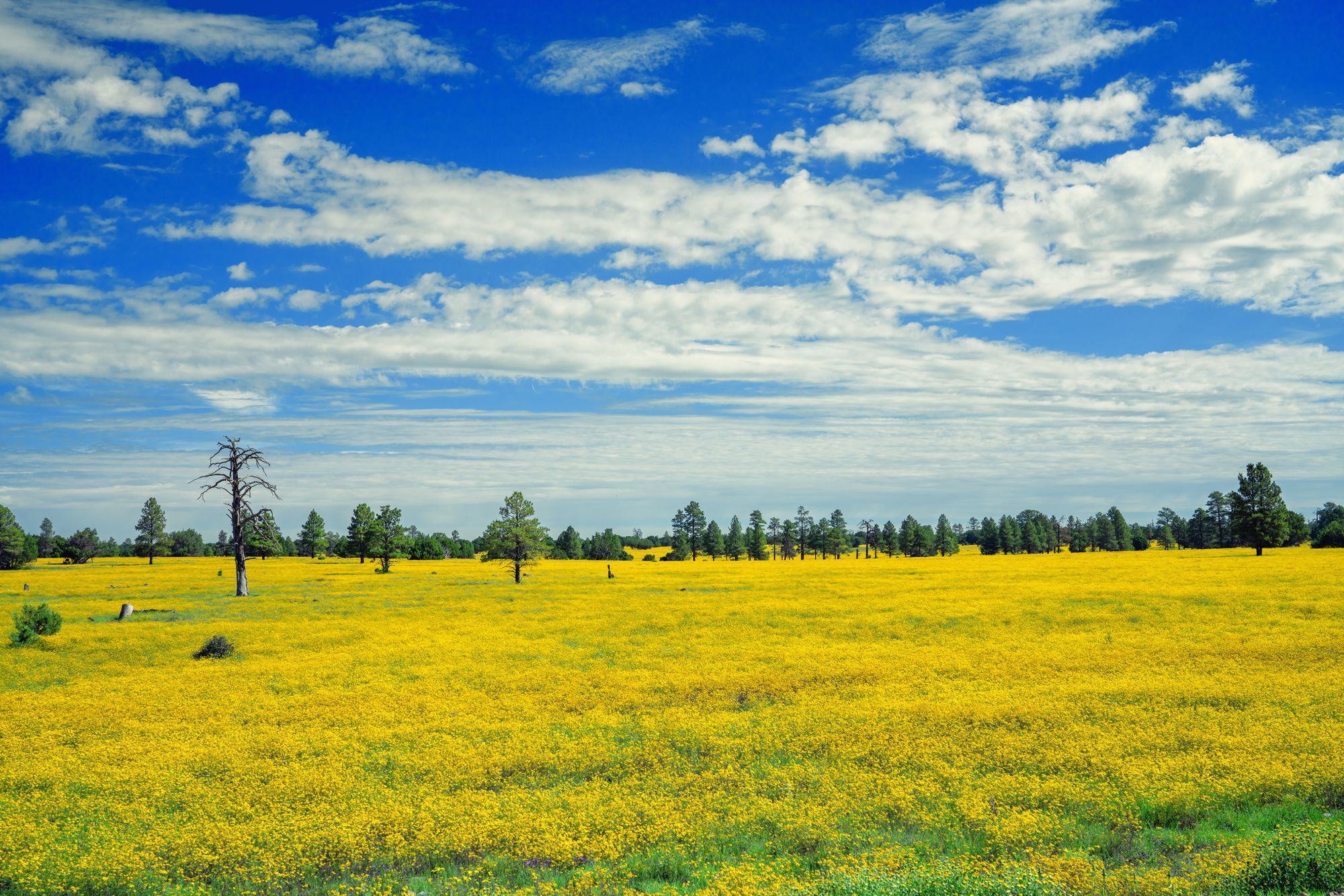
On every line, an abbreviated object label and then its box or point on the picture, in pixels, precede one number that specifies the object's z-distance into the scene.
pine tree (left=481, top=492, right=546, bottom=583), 70.25
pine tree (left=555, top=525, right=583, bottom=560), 159.25
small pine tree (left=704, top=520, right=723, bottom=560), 154.00
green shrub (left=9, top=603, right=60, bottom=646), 32.25
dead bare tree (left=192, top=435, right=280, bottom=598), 55.16
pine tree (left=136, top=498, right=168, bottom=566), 108.94
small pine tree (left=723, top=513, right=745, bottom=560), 158.75
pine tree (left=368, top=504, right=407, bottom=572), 93.94
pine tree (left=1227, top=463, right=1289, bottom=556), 86.69
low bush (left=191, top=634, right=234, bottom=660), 30.95
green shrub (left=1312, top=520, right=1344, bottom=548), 111.25
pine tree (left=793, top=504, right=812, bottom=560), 166.50
